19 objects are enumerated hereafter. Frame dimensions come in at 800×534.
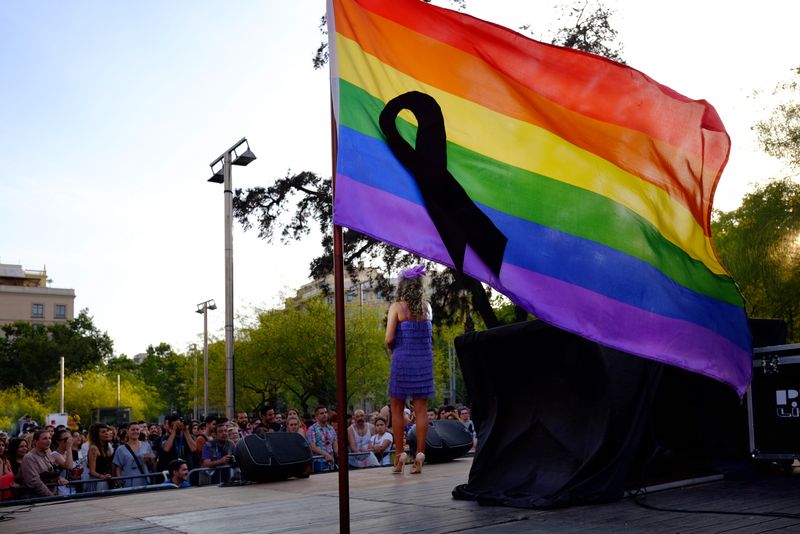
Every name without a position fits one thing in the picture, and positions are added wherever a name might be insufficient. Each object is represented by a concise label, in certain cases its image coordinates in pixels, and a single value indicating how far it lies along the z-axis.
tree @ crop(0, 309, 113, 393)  87.62
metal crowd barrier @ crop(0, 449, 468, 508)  8.13
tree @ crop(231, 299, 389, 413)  50.47
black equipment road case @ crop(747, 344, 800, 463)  6.41
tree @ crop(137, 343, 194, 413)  114.26
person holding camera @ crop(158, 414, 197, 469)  13.16
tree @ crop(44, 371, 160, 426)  77.06
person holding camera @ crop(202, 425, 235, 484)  11.56
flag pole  3.76
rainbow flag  4.12
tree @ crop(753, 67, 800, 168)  29.94
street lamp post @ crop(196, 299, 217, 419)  49.69
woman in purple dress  7.71
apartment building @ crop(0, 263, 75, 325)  123.81
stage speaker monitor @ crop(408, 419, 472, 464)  9.30
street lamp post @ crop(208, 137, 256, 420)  21.62
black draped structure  5.43
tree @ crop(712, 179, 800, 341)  28.72
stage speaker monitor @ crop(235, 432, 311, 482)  8.23
